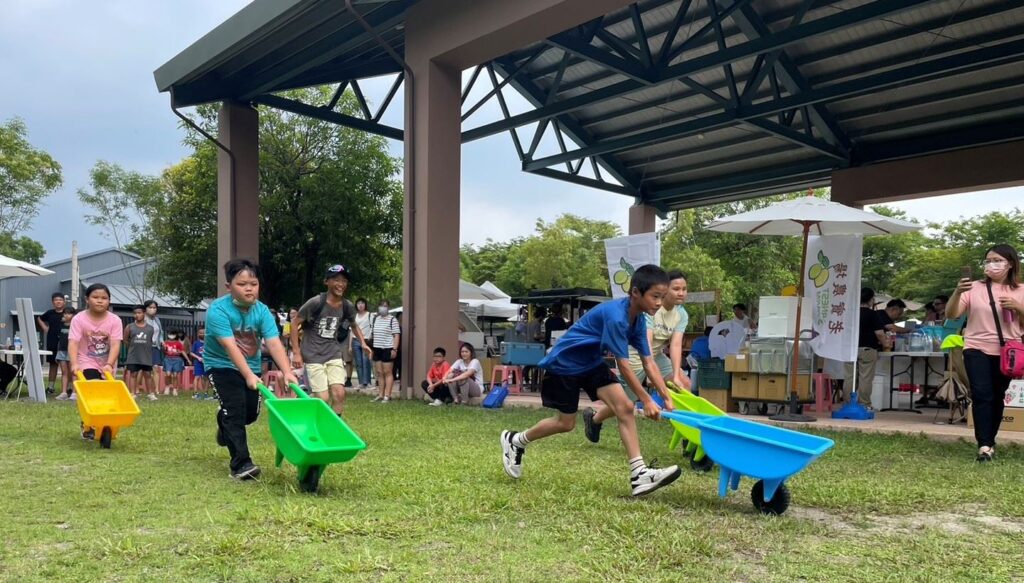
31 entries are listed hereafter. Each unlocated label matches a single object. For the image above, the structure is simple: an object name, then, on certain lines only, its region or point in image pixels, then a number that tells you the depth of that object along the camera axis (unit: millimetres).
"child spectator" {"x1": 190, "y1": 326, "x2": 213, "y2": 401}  15647
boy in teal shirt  5707
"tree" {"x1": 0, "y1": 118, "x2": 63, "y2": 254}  29431
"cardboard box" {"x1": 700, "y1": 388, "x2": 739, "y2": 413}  11328
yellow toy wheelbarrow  7070
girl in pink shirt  7855
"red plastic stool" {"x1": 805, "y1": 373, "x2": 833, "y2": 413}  11242
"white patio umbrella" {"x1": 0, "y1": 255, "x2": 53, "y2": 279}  14055
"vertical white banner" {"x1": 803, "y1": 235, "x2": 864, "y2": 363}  10383
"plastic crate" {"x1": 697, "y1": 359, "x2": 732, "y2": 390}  11336
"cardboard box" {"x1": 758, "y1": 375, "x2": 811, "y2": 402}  10523
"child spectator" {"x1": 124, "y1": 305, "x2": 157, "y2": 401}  13164
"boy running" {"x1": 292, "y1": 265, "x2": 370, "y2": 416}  7832
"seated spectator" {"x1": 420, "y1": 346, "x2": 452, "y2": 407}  12258
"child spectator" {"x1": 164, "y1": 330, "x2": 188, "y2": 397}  15156
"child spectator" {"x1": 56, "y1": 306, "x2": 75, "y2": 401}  13515
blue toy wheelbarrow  4406
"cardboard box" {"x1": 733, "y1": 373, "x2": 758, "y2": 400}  10836
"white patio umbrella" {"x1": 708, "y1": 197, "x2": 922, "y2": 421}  9703
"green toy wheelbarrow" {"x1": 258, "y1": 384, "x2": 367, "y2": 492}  4805
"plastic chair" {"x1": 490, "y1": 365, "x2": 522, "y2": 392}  14886
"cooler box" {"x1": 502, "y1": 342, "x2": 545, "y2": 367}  14648
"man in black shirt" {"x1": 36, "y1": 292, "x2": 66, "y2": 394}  14427
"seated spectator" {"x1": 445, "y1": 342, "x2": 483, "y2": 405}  12250
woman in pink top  6773
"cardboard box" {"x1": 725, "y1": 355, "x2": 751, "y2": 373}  10805
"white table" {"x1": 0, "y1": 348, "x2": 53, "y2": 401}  13039
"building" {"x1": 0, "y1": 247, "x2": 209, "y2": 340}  39094
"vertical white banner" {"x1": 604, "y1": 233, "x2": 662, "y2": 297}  12164
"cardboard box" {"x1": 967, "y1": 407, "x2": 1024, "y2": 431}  8539
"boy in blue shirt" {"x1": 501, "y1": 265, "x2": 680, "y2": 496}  4965
